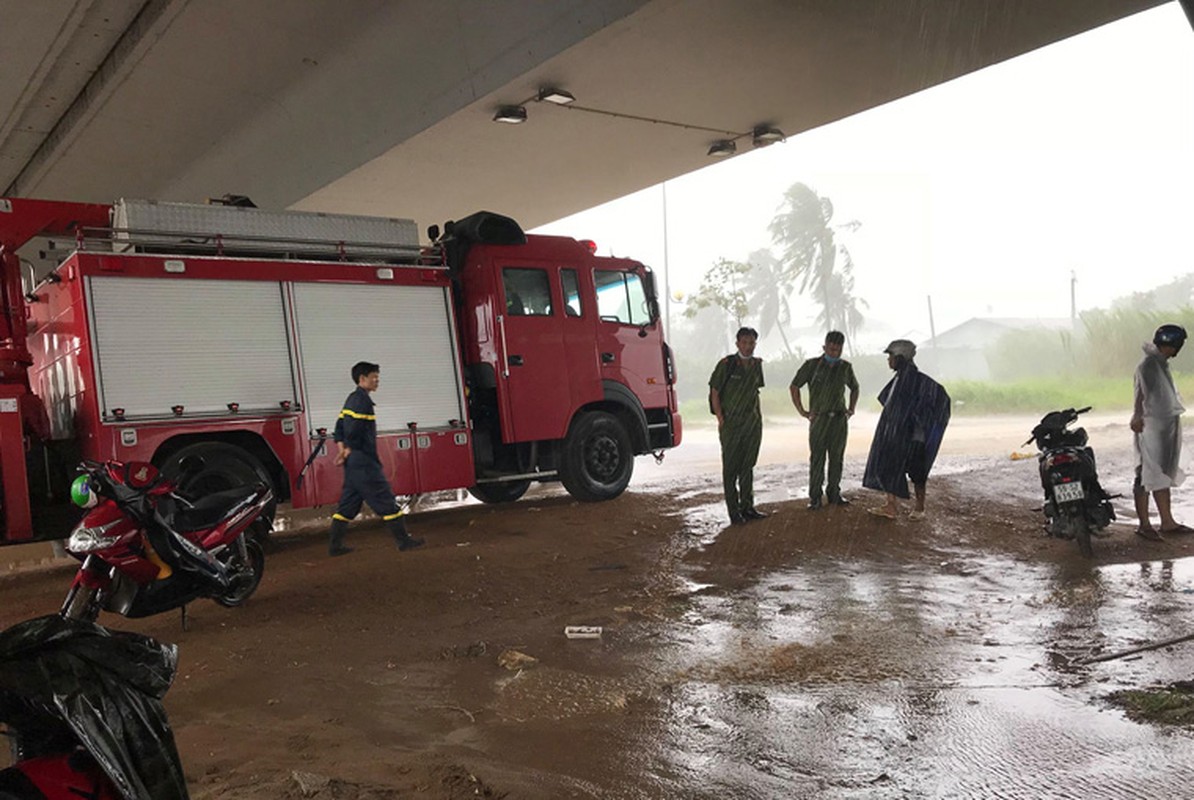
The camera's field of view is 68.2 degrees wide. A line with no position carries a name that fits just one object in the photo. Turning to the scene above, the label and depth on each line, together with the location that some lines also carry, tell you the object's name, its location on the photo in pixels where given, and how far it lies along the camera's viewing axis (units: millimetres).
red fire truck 7141
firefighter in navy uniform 7254
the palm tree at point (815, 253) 43531
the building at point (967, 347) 35844
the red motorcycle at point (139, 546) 4742
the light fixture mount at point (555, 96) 8164
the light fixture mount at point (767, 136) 10125
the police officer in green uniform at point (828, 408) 8492
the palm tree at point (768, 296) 46594
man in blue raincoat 7910
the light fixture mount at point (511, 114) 8570
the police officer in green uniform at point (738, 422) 8195
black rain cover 1871
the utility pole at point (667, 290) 37978
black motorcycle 6543
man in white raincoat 6758
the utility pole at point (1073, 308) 28544
